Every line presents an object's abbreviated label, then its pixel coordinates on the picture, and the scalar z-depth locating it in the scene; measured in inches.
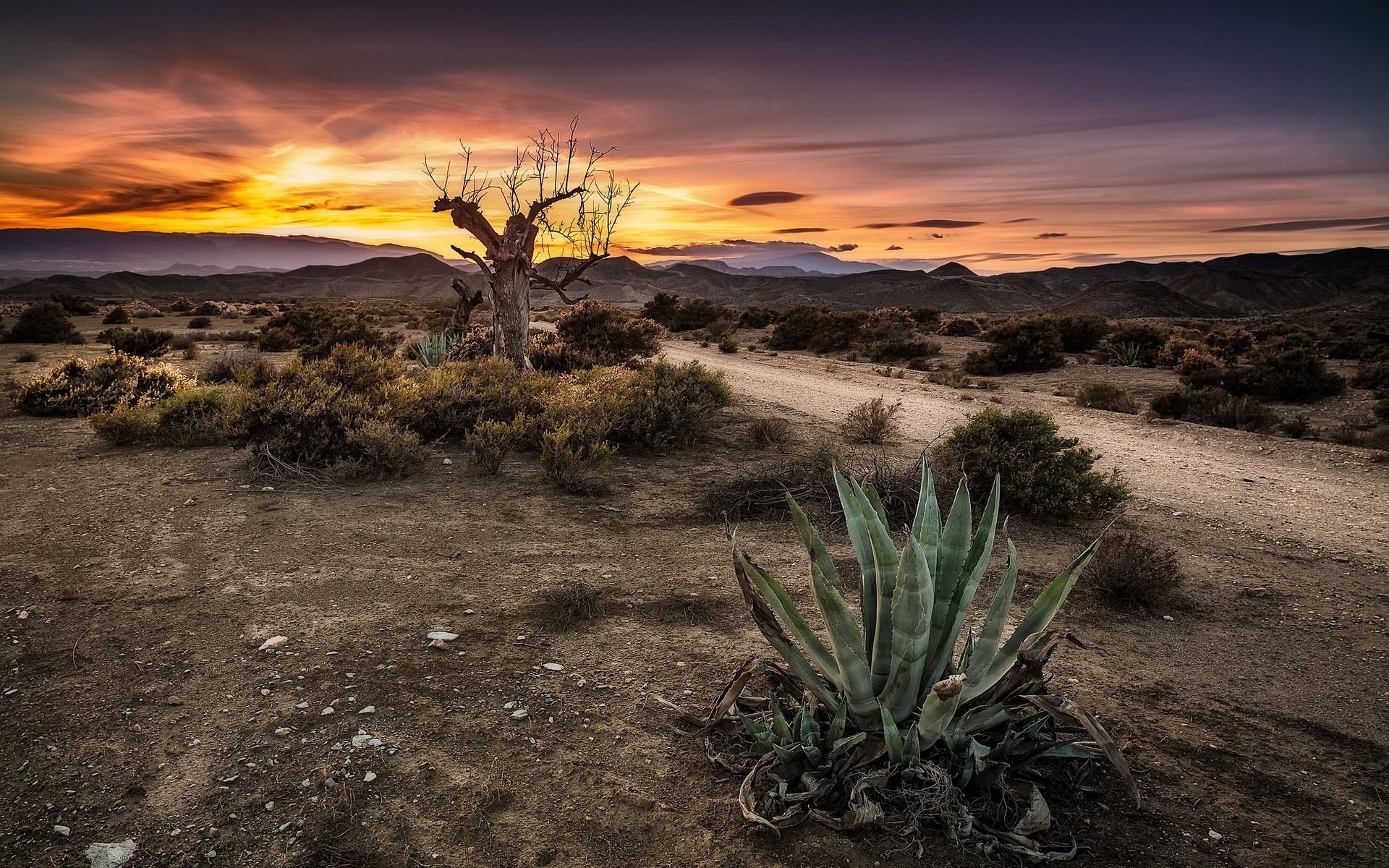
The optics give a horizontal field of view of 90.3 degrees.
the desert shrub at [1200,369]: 614.5
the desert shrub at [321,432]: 307.1
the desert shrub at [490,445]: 316.2
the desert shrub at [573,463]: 301.1
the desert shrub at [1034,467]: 273.7
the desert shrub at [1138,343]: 858.8
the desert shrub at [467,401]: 377.7
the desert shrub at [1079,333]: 990.4
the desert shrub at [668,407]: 368.5
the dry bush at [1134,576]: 200.2
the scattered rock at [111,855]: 101.7
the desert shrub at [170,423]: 347.3
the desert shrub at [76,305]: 1413.6
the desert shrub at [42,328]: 848.9
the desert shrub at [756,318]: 1483.8
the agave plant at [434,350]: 643.5
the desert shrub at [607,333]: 713.6
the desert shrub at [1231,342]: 860.2
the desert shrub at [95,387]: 421.1
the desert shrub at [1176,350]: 804.6
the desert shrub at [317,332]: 807.7
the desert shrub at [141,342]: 729.6
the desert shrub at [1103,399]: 565.9
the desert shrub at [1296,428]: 445.1
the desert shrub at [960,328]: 1241.4
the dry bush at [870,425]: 405.7
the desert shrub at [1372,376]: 570.9
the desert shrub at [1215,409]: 479.5
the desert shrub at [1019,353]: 828.6
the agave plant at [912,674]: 106.9
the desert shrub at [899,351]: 961.5
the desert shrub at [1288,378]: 573.0
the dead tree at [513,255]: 623.5
